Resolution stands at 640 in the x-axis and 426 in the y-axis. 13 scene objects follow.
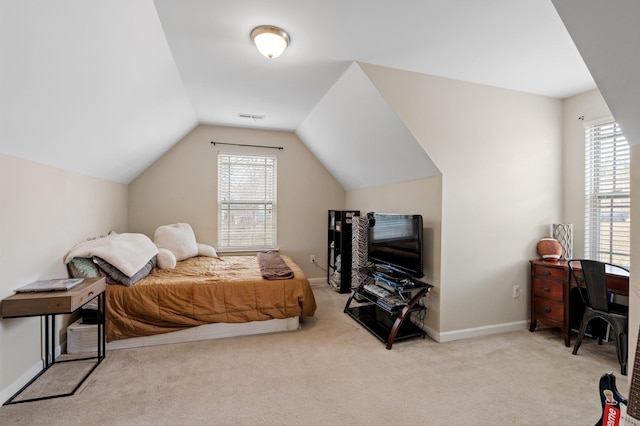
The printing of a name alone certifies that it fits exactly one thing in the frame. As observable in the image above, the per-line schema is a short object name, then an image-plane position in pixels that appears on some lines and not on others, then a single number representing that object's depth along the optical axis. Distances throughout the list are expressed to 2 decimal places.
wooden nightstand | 1.85
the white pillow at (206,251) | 4.20
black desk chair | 2.34
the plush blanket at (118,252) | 2.62
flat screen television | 2.81
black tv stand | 2.76
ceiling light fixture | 2.05
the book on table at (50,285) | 1.96
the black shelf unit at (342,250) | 4.40
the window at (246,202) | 4.63
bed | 2.61
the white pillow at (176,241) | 3.86
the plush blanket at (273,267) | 3.10
